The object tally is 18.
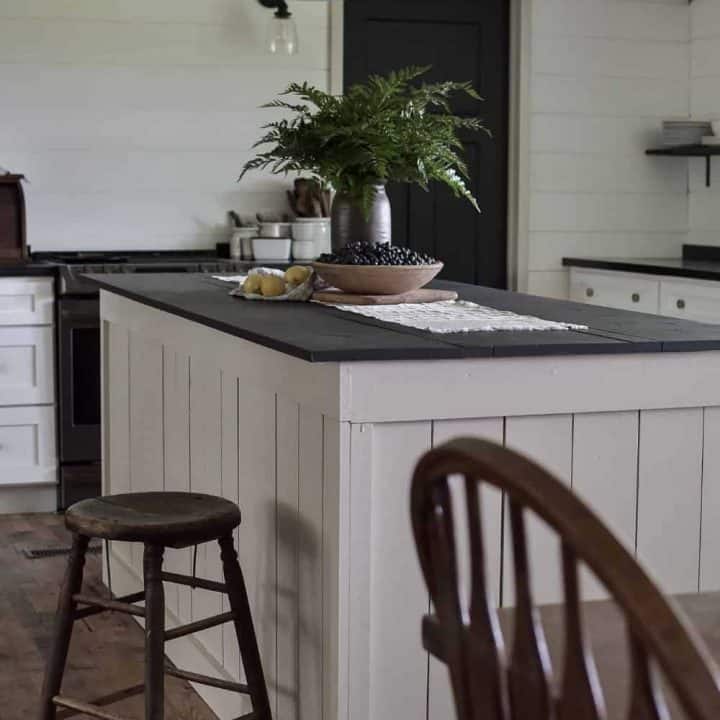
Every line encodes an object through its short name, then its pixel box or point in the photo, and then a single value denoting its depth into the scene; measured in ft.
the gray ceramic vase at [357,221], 11.18
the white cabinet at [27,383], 15.83
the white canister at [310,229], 17.66
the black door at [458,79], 18.39
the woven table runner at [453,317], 8.28
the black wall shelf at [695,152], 18.47
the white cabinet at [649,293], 15.89
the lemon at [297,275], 10.75
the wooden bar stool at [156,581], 8.04
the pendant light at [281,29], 17.61
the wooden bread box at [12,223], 16.52
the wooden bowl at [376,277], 10.07
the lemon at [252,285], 10.65
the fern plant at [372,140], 10.59
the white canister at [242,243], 17.54
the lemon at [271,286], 10.51
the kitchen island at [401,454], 7.38
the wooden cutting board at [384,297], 10.05
